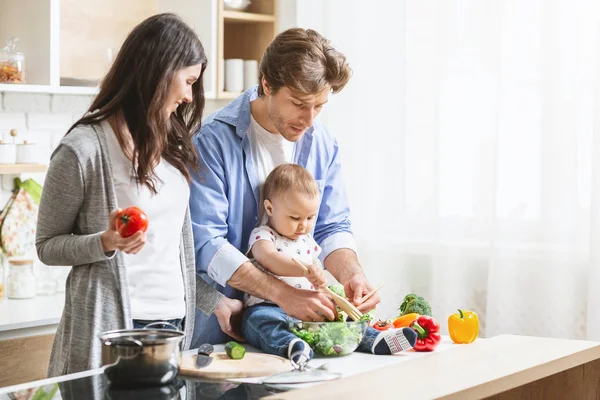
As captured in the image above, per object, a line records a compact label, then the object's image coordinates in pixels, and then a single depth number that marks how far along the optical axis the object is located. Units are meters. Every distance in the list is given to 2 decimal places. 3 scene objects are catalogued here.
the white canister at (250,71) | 3.88
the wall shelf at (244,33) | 3.73
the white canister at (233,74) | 3.81
